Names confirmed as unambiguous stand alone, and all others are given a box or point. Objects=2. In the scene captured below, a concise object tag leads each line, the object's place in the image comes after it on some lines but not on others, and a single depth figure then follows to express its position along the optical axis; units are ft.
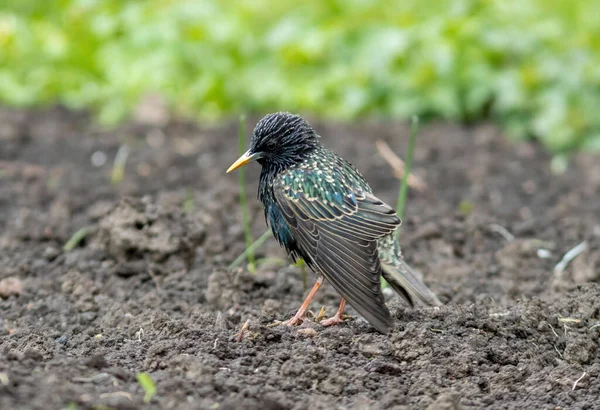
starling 28.91
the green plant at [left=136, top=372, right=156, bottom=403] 21.89
